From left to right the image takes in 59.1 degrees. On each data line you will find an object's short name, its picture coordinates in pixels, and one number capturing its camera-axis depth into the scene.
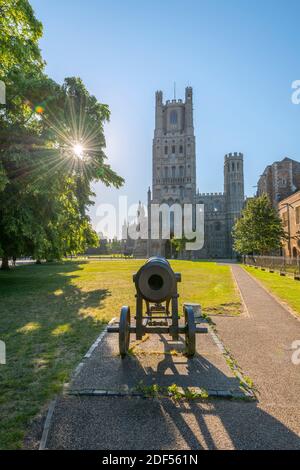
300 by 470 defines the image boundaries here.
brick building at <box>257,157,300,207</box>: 39.22
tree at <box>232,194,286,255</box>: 32.41
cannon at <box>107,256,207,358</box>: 4.91
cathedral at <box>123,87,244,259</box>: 77.81
